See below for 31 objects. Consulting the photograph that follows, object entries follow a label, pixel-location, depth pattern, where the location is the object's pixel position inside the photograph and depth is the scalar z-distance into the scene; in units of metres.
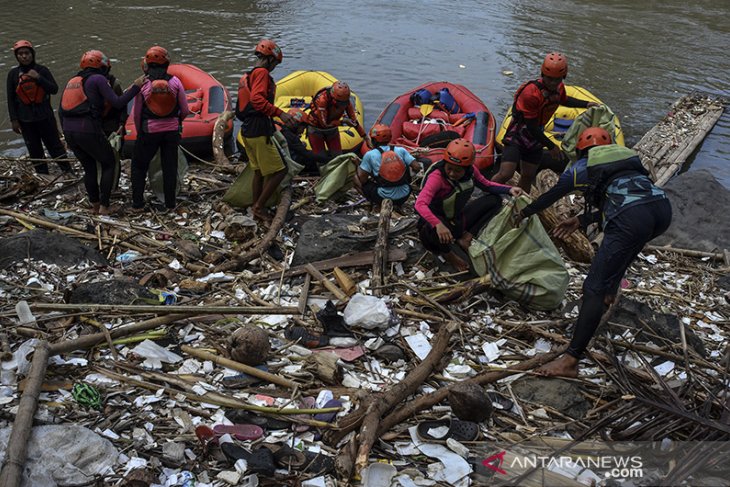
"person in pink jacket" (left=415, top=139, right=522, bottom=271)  5.55
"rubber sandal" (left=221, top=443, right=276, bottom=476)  3.72
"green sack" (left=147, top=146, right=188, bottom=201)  7.52
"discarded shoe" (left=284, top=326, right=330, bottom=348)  4.92
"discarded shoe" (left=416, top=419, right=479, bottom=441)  4.07
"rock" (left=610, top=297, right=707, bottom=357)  5.18
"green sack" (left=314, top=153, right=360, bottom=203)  7.55
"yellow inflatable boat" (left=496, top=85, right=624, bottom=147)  9.93
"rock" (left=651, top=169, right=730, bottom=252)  7.30
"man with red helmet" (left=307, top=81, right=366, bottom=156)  8.16
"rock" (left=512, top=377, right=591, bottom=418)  4.44
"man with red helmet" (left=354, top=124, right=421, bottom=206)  6.96
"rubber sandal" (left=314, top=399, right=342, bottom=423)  4.16
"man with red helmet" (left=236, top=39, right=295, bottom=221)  6.46
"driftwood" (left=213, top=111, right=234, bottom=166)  8.87
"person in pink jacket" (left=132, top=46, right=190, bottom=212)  6.70
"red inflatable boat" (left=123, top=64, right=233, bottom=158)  9.50
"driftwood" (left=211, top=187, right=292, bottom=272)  6.08
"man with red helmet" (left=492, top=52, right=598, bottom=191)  6.91
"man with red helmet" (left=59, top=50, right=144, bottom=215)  6.64
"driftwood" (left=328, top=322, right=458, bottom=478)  3.71
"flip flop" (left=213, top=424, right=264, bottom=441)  3.96
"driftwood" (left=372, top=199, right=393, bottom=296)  5.69
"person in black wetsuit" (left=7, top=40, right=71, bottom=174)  7.95
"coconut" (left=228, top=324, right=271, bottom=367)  4.52
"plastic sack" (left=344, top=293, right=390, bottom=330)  5.02
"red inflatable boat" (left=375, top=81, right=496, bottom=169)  9.66
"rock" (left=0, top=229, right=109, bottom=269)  5.85
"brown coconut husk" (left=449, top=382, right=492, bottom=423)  4.08
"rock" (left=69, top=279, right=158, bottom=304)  5.16
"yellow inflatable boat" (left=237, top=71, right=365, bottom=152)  10.88
